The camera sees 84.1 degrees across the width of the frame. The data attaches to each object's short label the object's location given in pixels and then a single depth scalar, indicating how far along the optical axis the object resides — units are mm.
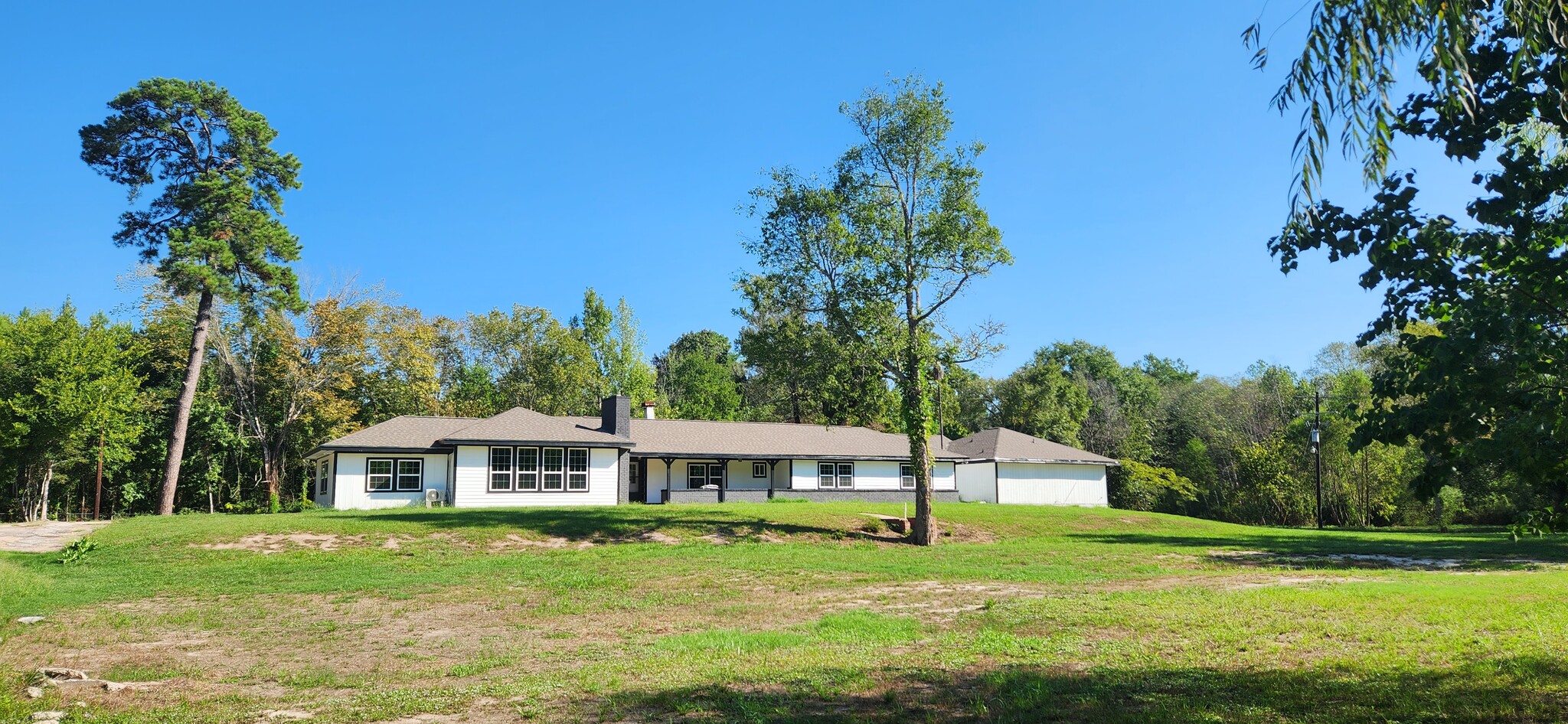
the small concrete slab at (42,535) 19328
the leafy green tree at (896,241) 22625
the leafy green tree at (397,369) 42688
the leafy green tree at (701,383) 56219
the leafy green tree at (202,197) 31047
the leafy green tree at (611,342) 52062
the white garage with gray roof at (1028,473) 41375
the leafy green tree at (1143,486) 48438
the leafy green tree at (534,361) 50312
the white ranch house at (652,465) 31953
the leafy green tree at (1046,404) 54656
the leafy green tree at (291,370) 40125
